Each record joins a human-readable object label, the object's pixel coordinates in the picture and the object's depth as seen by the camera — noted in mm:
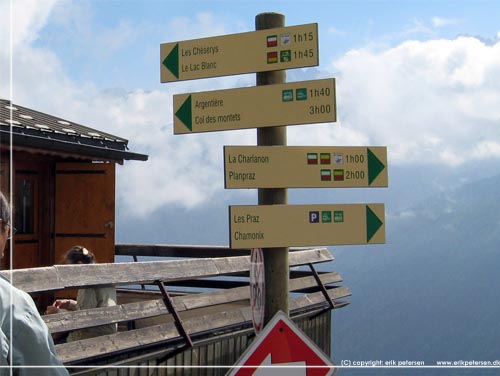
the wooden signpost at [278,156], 5004
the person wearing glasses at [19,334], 2889
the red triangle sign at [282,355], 4566
